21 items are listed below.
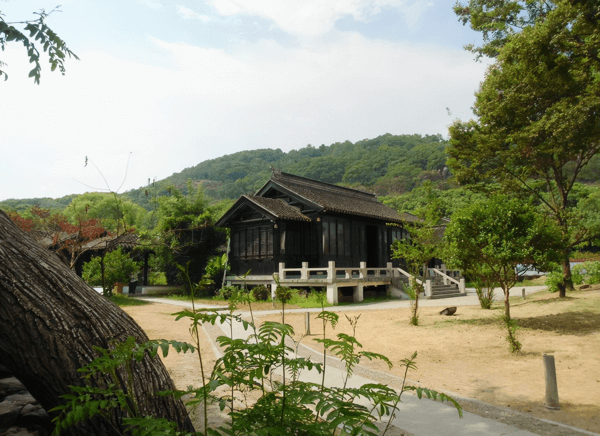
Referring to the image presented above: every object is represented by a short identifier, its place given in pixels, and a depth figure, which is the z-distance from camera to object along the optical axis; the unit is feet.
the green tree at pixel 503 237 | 37.83
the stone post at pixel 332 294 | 64.02
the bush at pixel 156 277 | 123.43
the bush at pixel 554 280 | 57.57
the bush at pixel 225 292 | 73.56
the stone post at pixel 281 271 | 67.46
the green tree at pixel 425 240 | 46.29
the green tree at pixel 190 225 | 84.84
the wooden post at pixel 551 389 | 19.03
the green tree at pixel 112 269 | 76.69
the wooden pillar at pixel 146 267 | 94.88
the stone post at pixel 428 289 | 73.10
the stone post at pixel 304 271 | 65.98
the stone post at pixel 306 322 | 35.02
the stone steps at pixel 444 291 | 74.90
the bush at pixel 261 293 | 69.72
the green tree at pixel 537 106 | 38.58
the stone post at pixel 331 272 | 63.62
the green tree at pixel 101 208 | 180.86
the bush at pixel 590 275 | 73.67
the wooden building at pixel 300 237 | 69.72
